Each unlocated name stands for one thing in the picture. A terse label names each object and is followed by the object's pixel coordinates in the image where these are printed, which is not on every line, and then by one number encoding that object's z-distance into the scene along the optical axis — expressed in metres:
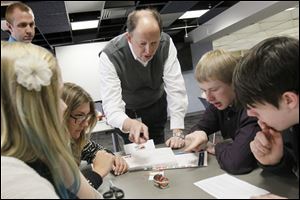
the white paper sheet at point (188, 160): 0.95
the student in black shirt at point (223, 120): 0.87
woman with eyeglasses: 0.97
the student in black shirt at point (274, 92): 0.63
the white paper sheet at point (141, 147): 1.13
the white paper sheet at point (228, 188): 0.66
